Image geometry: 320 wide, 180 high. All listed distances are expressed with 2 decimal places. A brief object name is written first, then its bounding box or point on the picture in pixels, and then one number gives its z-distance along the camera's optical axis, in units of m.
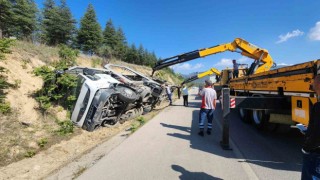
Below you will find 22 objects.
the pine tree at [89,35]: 24.63
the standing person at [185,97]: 9.85
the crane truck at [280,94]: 2.82
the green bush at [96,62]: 12.71
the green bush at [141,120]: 5.66
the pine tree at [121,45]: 34.84
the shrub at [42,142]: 3.95
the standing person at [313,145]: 1.43
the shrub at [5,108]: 4.42
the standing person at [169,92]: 10.02
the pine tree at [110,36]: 33.19
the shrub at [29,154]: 3.57
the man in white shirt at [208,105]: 4.44
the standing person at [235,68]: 9.01
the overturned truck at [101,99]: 4.73
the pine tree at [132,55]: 39.13
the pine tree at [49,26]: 23.88
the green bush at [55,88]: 5.25
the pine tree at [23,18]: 22.26
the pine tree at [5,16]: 19.70
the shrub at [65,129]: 4.61
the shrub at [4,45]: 4.25
